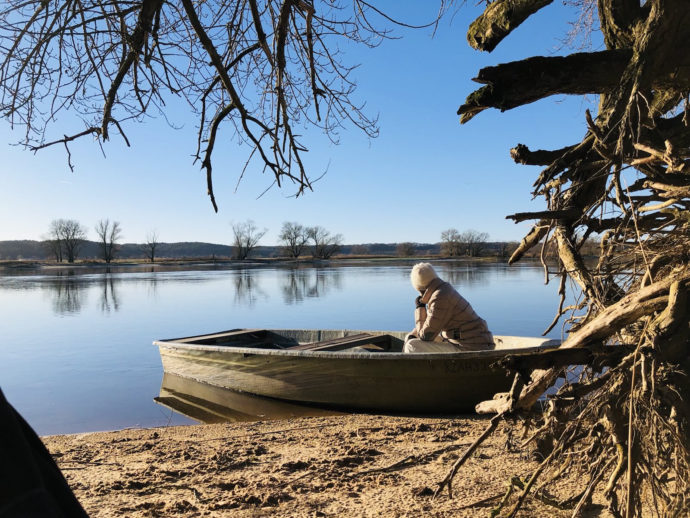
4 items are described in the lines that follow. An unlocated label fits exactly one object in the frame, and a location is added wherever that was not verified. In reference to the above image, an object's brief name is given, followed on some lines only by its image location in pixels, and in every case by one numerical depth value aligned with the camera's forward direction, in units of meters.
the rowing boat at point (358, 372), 7.37
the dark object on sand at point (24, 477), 0.88
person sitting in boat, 7.25
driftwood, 2.71
